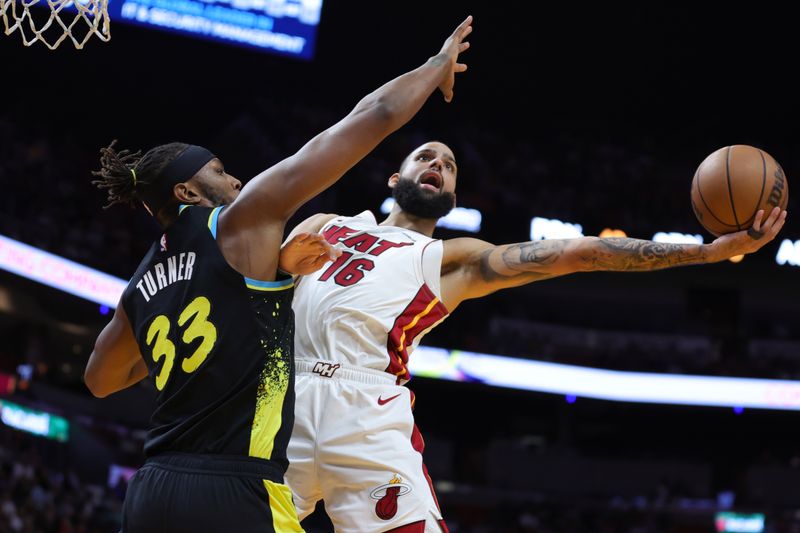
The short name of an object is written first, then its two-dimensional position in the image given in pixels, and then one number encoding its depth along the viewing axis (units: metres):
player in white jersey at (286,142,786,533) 3.71
